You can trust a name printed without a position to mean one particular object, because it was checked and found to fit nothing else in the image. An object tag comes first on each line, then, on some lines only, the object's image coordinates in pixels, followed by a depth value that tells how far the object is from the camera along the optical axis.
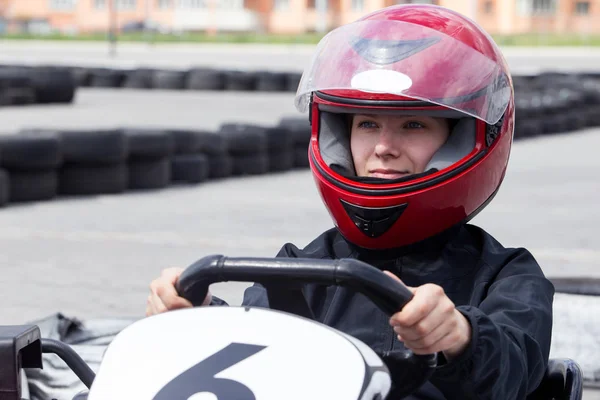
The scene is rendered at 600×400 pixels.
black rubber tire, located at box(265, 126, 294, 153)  14.57
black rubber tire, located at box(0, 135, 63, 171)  11.17
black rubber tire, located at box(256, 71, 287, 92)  29.67
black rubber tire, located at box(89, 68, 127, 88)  30.99
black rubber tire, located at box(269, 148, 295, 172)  14.86
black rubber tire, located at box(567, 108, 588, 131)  21.88
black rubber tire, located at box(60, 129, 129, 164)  11.85
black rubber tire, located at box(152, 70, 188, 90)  30.44
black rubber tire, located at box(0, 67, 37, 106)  23.73
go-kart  2.28
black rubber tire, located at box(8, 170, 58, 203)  11.57
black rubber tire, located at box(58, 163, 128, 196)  12.17
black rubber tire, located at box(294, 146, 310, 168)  15.18
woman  3.11
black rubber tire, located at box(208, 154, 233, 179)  14.07
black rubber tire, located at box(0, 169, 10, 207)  11.20
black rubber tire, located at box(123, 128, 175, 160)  12.50
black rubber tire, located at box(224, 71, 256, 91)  30.15
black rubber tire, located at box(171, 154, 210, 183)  13.45
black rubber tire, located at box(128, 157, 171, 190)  12.80
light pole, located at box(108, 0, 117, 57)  45.01
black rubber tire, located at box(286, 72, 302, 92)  29.50
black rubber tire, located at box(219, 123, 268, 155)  14.16
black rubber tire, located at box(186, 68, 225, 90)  30.34
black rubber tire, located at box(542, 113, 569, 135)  21.02
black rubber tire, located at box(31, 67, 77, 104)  24.20
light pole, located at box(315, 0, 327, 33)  80.58
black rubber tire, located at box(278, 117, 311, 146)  14.87
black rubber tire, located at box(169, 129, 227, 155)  13.41
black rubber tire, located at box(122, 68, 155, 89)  30.82
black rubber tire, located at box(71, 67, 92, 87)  31.39
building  82.35
